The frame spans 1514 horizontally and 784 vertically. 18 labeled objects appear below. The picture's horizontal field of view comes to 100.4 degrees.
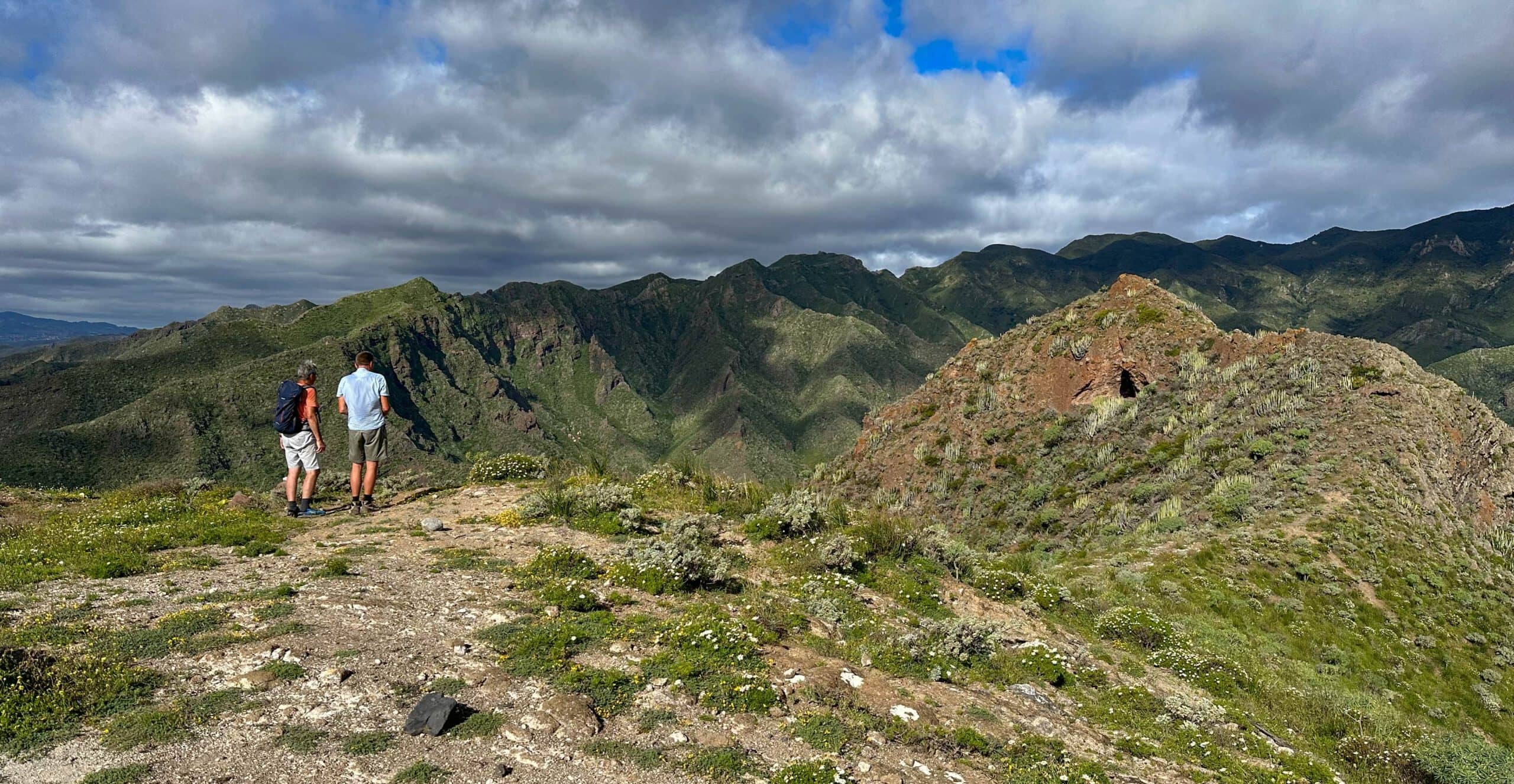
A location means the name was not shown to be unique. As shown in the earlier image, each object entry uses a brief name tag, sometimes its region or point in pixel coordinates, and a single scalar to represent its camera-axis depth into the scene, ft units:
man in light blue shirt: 42.98
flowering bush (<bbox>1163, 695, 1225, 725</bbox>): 30.66
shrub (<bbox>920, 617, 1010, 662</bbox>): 32.76
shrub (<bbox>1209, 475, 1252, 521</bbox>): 71.61
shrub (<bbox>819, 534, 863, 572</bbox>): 40.78
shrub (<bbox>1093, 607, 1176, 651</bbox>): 43.21
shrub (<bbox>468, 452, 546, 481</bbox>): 60.39
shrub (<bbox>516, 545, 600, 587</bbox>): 34.47
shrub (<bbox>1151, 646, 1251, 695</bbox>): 38.11
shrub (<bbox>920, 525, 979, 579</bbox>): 47.62
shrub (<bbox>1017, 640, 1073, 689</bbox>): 32.76
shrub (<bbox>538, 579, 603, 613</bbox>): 30.76
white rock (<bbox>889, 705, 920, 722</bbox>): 25.22
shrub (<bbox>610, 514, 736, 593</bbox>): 34.50
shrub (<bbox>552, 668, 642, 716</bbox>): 22.90
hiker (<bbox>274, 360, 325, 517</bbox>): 40.75
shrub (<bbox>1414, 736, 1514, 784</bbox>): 31.58
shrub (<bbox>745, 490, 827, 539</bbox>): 46.11
